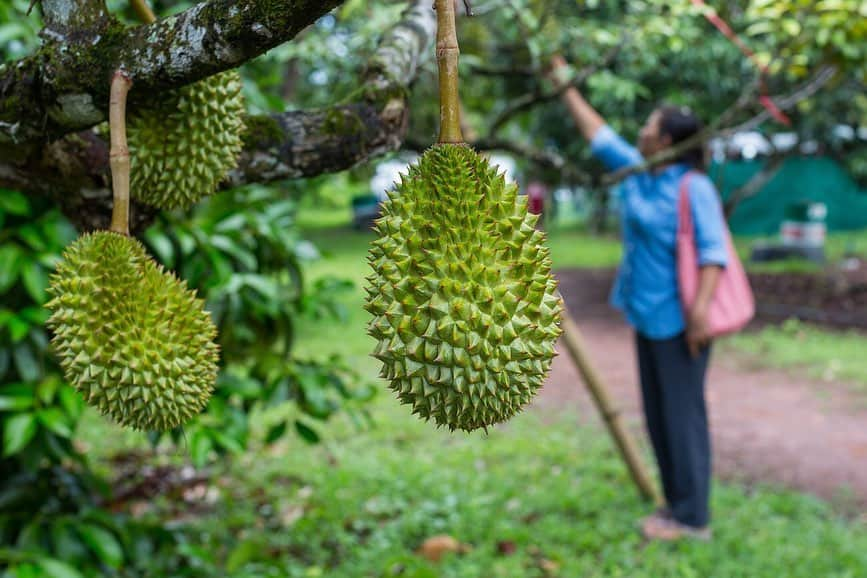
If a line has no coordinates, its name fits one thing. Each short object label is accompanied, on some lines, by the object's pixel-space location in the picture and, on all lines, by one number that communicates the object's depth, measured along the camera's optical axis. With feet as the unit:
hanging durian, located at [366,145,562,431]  3.42
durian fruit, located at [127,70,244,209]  4.00
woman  12.07
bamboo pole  12.74
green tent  49.47
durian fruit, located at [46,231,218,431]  3.69
